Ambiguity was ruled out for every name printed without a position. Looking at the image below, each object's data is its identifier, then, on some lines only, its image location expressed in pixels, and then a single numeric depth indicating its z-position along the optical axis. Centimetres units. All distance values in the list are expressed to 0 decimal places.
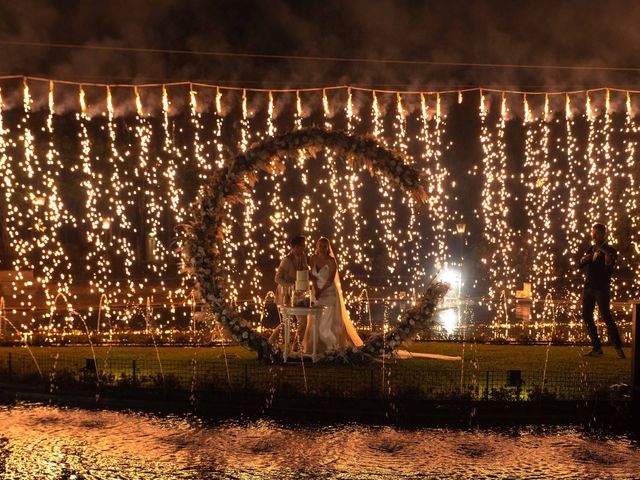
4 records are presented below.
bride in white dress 1484
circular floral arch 1411
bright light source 2473
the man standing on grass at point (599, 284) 1508
